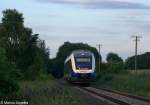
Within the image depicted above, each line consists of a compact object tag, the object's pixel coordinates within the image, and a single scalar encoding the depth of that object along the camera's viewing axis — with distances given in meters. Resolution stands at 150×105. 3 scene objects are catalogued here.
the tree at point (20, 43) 67.75
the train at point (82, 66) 60.75
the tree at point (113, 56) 180.75
